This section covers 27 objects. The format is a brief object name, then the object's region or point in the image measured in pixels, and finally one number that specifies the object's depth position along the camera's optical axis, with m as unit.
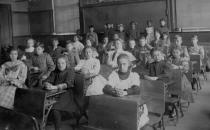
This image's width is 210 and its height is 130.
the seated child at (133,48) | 6.50
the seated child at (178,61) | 5.07
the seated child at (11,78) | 3.77
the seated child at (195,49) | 7.06
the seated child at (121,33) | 9.20
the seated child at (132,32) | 9.43
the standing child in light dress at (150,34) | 8.36
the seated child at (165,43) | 6.97
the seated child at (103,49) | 6.70
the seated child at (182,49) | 5.84
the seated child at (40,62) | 5.14
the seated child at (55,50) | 6.96
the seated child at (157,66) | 4.44
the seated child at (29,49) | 6.37
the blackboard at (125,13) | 9.96
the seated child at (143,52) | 6.06
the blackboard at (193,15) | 9.10
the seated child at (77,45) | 8.36
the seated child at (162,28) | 8.60
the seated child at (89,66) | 4.67
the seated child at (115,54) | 6.02
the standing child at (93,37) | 9.57
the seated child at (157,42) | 7.44
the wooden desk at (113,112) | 2.42
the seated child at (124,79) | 3.00
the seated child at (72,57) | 6.22
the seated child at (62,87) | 3.62
